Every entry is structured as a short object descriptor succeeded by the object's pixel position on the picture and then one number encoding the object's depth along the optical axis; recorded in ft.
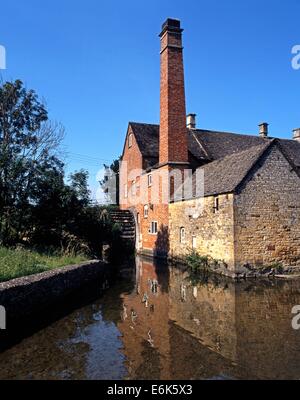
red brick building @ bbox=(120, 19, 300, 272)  49.98
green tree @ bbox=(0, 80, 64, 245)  51.47
